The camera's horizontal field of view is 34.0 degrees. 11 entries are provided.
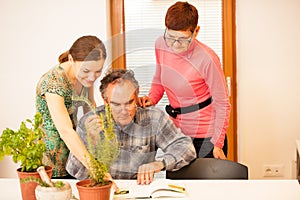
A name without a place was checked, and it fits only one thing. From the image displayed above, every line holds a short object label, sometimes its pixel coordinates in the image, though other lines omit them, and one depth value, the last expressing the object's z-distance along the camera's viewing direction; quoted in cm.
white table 190
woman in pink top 272
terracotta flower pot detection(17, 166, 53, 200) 178
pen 196
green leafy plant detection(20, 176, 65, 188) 169
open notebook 191
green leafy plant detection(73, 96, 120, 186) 169
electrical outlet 353
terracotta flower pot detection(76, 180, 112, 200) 165
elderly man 233
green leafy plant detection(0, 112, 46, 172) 173
